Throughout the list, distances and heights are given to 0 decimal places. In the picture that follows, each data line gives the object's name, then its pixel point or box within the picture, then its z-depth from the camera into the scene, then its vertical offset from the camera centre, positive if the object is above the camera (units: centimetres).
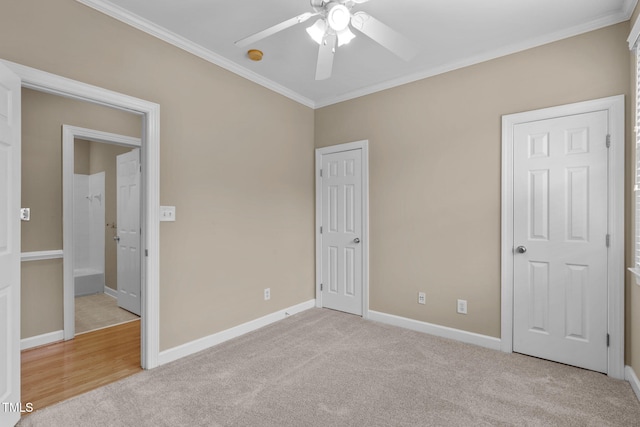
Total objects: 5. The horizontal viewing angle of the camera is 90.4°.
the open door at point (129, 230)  392 -23
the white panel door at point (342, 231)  381 -24
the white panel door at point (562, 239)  243 -23
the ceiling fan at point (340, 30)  177 +107
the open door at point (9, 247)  173 -20
